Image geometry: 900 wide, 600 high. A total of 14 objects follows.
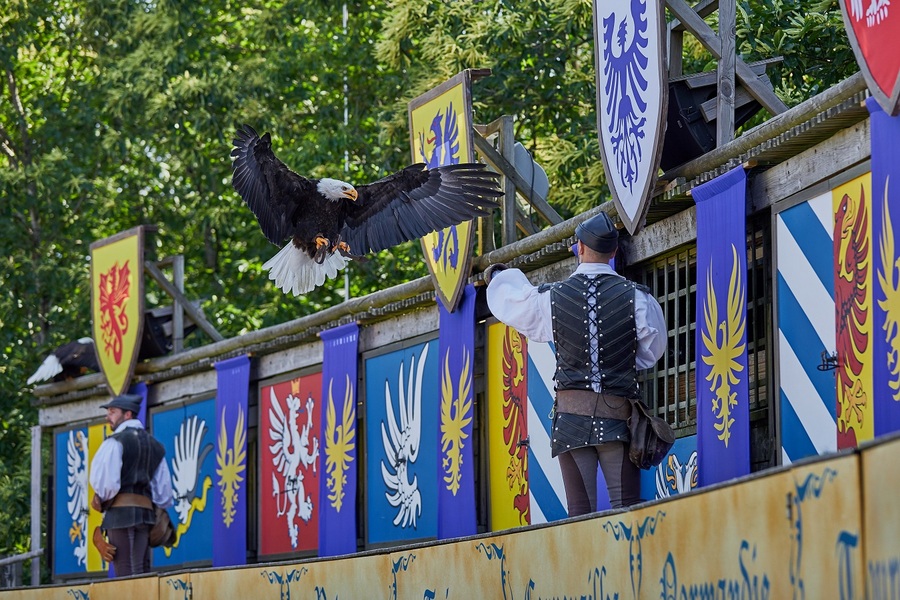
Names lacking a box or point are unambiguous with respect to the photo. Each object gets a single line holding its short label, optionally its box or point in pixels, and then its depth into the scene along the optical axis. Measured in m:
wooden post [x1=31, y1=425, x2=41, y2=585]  27.62
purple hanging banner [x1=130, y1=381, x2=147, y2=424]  25.00
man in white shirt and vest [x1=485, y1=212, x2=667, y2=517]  11.57
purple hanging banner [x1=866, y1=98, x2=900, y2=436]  10.23
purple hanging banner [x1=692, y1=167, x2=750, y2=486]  12.37
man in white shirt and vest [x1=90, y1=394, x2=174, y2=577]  19.36
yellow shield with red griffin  24.80
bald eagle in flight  16.55
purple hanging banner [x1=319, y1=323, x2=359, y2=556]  19.66
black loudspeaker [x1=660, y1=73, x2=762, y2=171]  14.00
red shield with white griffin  9.96
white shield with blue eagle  13.37
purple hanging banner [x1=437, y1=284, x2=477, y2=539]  17.14
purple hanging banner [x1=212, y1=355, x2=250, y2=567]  22.02
